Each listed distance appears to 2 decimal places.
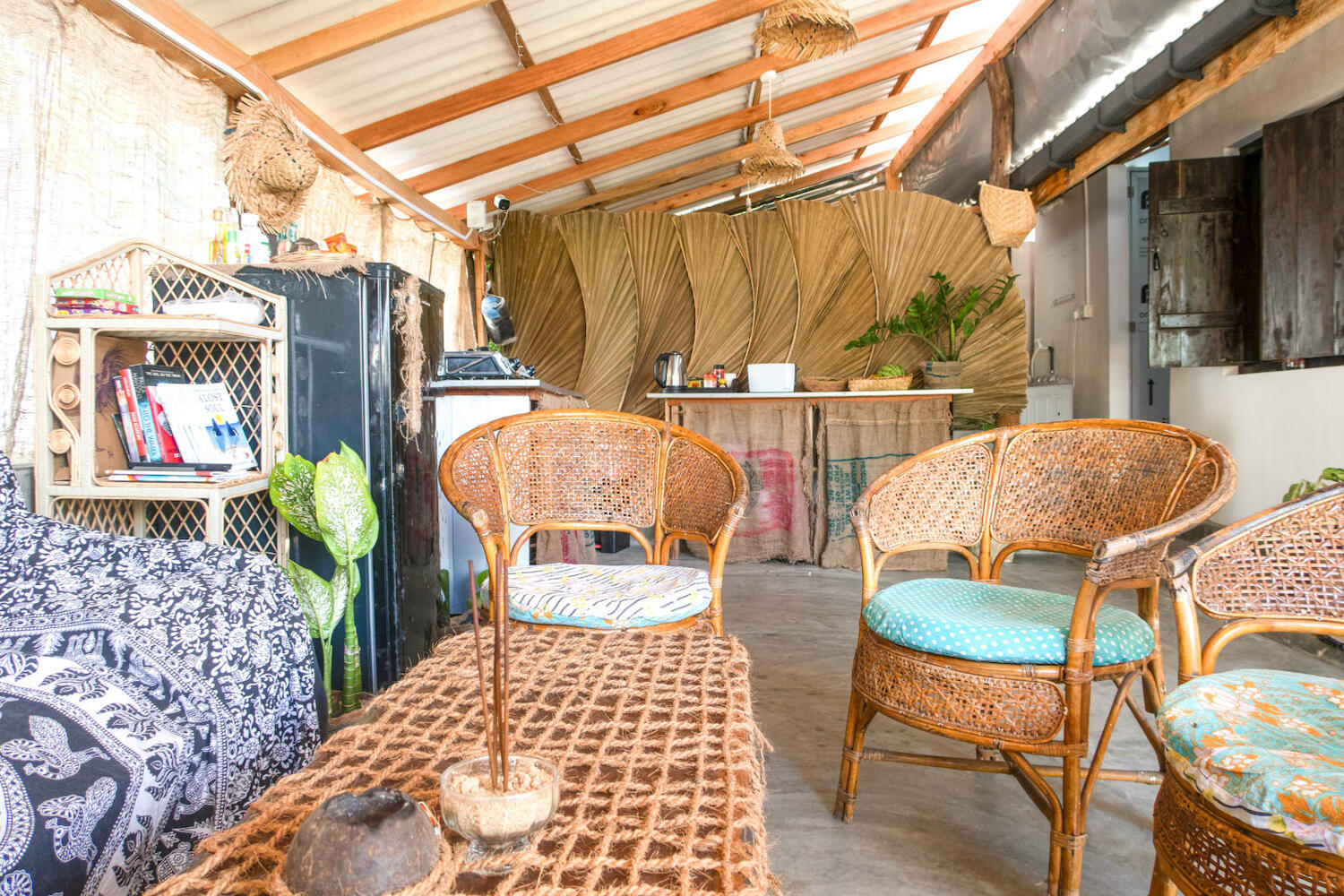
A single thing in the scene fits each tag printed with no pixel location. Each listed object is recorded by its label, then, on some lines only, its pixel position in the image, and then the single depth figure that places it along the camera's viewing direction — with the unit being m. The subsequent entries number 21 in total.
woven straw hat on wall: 2.91
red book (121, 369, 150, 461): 2.13
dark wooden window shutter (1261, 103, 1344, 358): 3.47
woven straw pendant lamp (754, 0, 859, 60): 3.80
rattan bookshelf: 1.99
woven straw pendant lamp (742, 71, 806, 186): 5.70
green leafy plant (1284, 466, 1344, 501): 3.11
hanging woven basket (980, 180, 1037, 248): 5.50
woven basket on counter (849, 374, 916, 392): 4.70
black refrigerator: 2.44
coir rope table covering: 0.72
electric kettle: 5.16
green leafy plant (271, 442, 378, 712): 2.16
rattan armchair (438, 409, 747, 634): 1.96
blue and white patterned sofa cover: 1.08
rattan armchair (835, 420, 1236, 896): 1.43
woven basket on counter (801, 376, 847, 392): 4.86
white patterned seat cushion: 1.75
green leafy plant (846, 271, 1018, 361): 5.27
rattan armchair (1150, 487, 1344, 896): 0.91
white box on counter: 4.84
